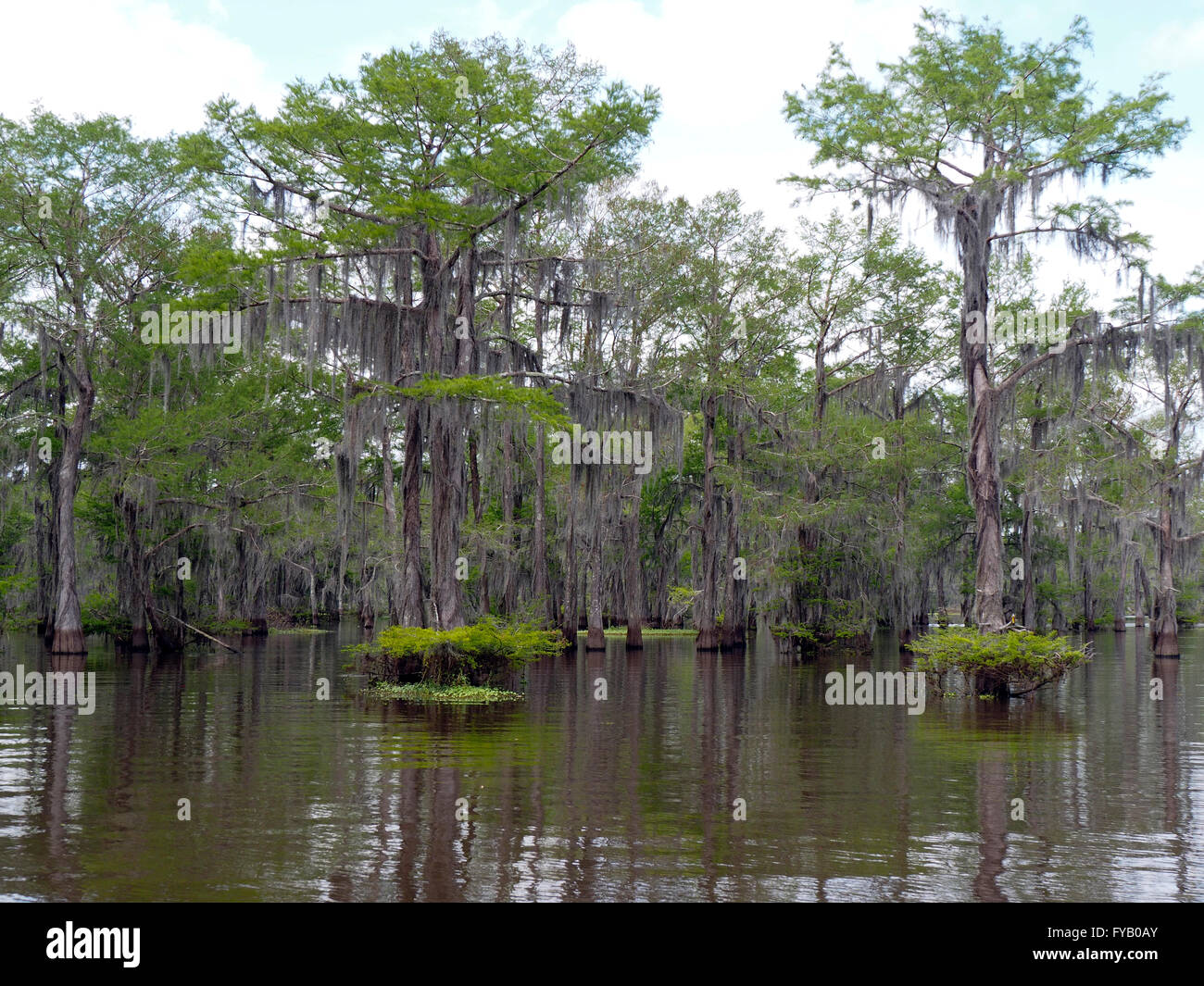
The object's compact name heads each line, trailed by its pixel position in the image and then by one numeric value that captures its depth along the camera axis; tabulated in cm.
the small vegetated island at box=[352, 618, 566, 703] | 2195
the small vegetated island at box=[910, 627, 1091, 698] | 2194
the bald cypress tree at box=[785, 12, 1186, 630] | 2345
